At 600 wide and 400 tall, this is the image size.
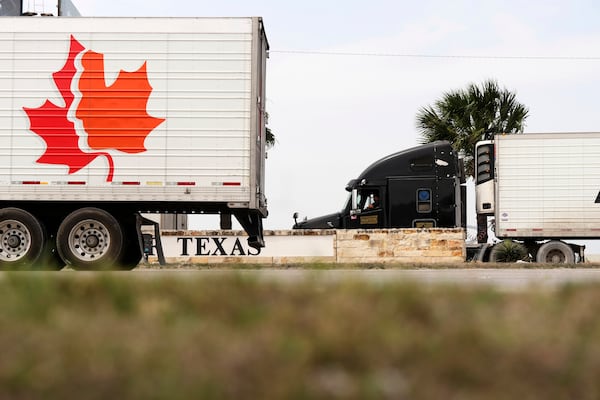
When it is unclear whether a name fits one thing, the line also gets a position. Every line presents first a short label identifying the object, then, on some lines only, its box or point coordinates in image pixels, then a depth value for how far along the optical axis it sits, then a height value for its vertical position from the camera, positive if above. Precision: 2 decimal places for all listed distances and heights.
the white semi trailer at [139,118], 14.41 +1.80
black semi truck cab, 23.00 +1.00
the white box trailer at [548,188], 24.77 +1.12
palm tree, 34.66 +4.40
